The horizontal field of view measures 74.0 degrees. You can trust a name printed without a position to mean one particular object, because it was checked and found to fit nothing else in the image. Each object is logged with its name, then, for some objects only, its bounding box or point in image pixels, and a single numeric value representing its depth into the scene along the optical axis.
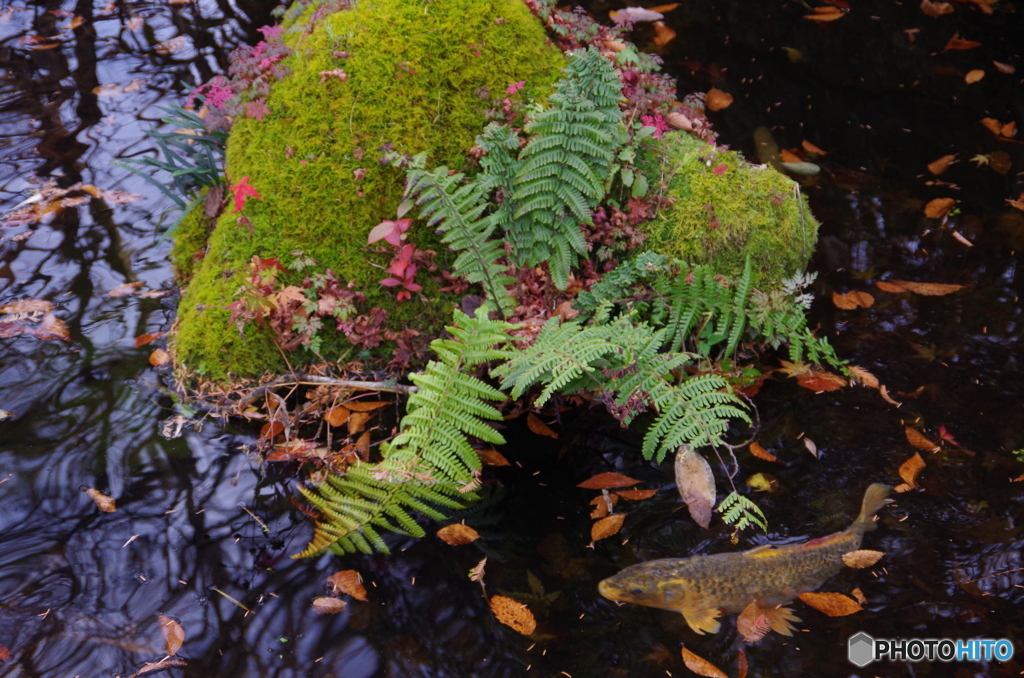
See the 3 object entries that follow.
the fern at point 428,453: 3.23
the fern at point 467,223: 3.75
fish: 3.26
